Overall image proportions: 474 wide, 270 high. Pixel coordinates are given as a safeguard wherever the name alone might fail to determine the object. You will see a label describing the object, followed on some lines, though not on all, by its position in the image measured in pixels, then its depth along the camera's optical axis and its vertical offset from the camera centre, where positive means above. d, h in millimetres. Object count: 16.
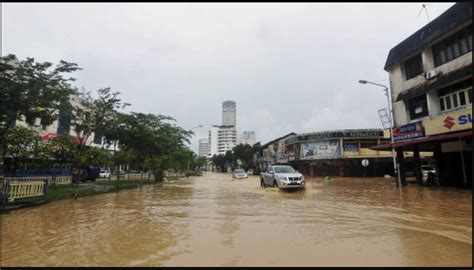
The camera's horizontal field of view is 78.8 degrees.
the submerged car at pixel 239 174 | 47625 -238
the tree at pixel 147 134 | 19812 +2973
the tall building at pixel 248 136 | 180188 +22932
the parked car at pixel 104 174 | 47469 -38
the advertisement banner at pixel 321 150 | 44344 +3495
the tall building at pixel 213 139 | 170362 +19921
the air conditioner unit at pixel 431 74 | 17938 +5999
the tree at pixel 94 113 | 16016 +3371
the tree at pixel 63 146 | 24464 +2424
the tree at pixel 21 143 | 22312 +2505
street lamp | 20895 +4808
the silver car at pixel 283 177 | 18156 -351
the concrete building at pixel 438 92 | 16203 +5083
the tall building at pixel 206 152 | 195050 +14229
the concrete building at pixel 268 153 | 63688 +4747
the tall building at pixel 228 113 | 185375 +38753
